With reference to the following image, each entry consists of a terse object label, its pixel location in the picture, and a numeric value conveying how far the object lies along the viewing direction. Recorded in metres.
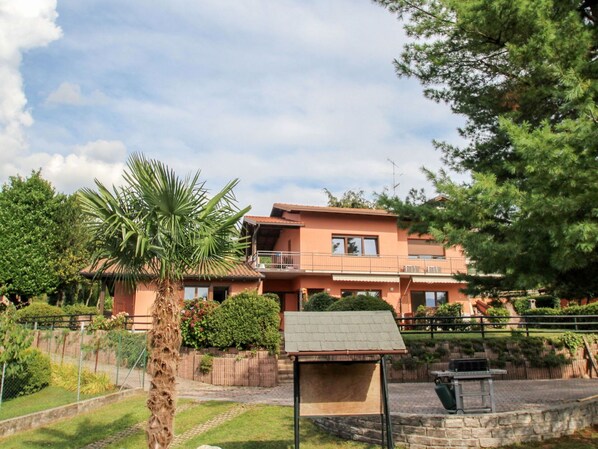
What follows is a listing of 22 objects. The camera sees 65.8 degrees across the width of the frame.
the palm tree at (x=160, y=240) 7.87
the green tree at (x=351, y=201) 45.34
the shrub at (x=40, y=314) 25.58
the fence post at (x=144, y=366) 15.26
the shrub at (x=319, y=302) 20.95
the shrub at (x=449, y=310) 25.02
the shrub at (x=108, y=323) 20.59
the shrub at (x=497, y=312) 23.50
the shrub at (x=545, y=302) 30.50
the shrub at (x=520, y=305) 29.26
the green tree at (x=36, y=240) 34.72
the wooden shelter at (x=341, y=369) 7.22
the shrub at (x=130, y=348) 15.79
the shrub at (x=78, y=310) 28.54
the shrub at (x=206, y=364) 15.55
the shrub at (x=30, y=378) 15.35
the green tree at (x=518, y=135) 6.91
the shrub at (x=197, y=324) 16.17
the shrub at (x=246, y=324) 15.38
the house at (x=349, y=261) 28.58
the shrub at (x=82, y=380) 14.05
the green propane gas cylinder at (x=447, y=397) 9.97
